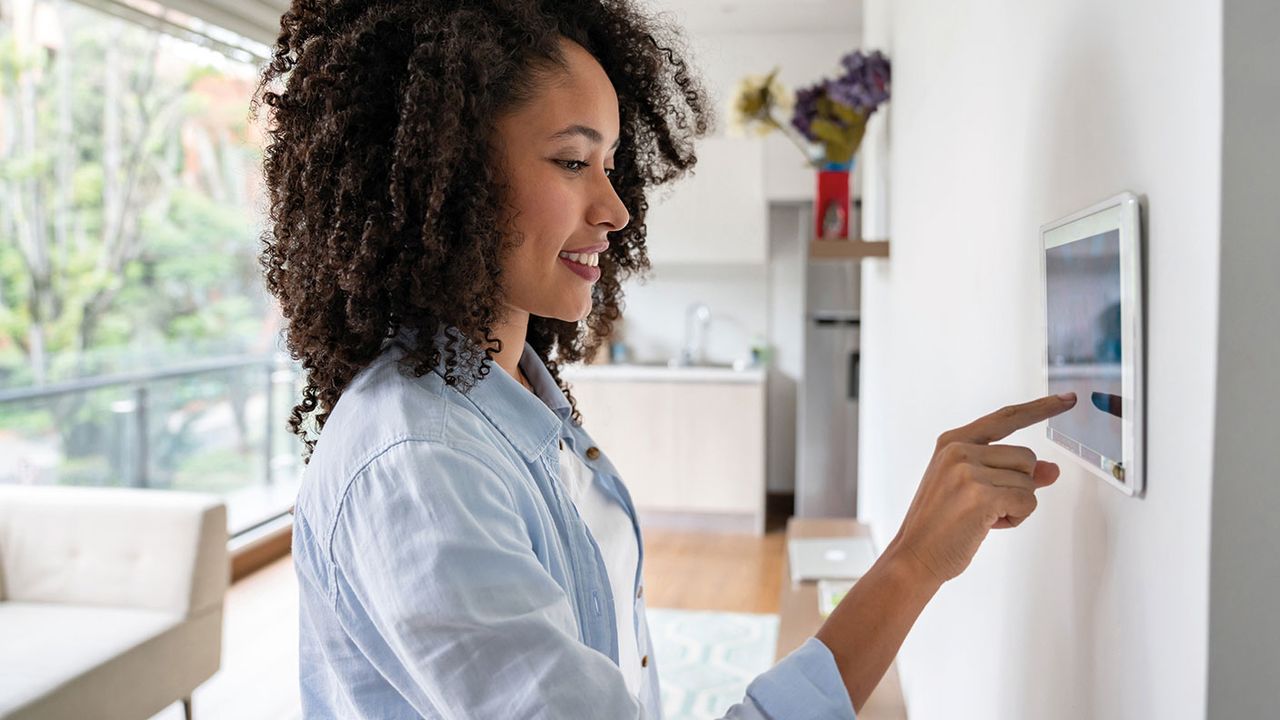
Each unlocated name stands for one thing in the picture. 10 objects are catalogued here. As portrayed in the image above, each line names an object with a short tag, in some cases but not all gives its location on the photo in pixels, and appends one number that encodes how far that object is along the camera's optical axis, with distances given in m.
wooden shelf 2.69
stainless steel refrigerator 5.55
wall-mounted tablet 0.63
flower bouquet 2.65
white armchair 2.67
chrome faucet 6.25
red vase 2.89
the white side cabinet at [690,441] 5.50
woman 0.73
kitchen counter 5.48
